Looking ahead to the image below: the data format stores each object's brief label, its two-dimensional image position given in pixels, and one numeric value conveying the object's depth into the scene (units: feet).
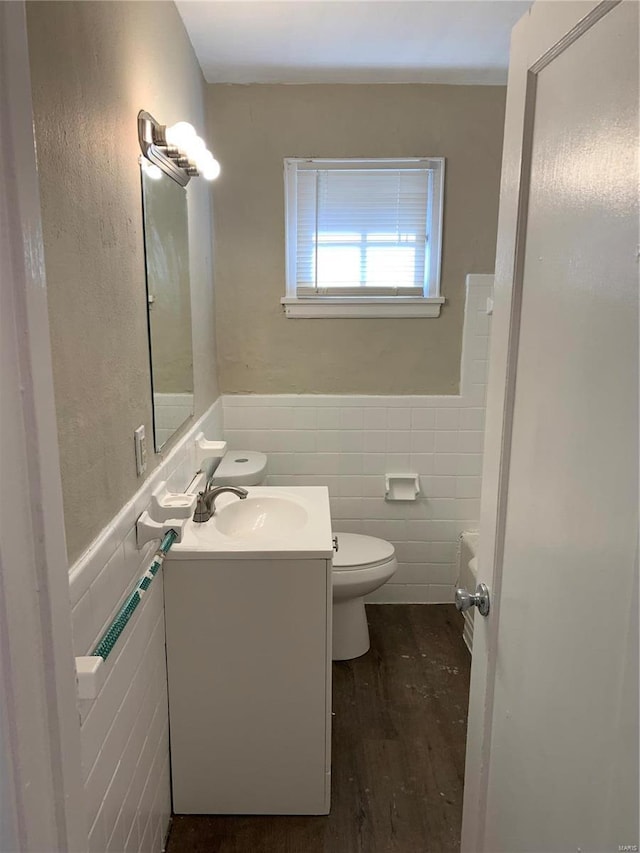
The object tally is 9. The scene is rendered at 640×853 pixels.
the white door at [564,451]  2.26
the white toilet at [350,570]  7.88
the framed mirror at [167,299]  5.43
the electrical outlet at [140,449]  4.81
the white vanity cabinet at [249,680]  5.52
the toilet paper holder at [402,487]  9.70
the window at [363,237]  9.09
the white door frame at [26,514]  1.76
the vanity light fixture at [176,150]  5.14
